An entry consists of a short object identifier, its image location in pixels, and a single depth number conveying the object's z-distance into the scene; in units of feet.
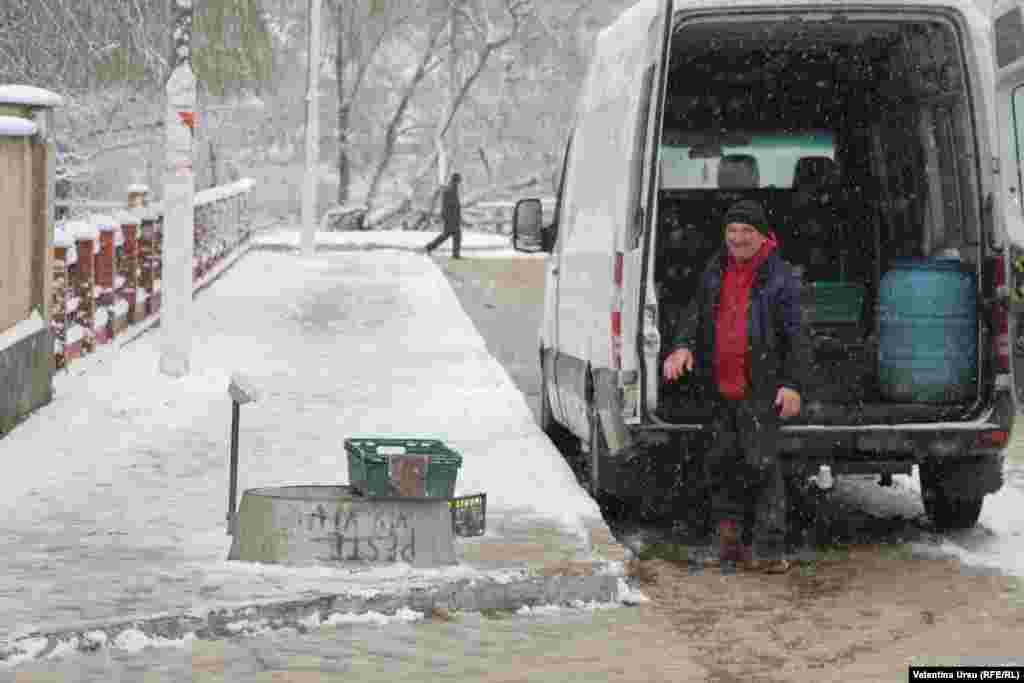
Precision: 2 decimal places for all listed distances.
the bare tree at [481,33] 219.00
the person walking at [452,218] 143.64
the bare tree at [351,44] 225.76
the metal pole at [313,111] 150.30
